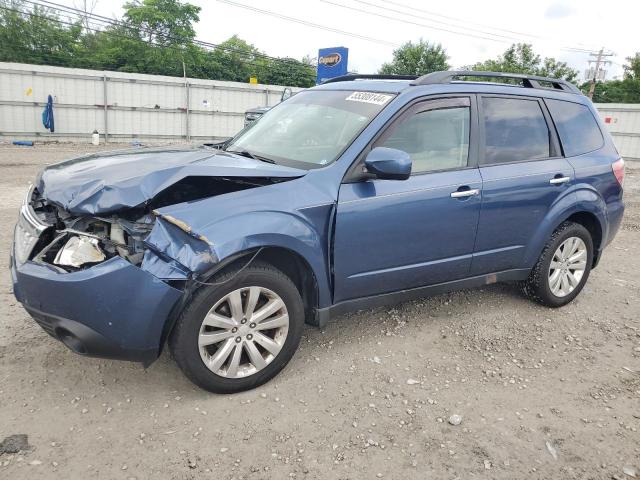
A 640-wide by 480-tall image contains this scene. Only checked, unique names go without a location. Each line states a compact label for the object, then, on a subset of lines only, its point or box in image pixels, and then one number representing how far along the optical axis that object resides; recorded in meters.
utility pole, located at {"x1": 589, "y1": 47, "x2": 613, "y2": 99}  48.00
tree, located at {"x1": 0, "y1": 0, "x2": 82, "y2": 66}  35.84
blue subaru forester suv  2.65
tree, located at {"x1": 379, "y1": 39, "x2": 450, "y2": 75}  52.44
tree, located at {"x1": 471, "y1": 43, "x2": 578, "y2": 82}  48.34
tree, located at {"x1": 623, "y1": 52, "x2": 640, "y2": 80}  48.58
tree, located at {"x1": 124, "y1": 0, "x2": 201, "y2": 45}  46.25
